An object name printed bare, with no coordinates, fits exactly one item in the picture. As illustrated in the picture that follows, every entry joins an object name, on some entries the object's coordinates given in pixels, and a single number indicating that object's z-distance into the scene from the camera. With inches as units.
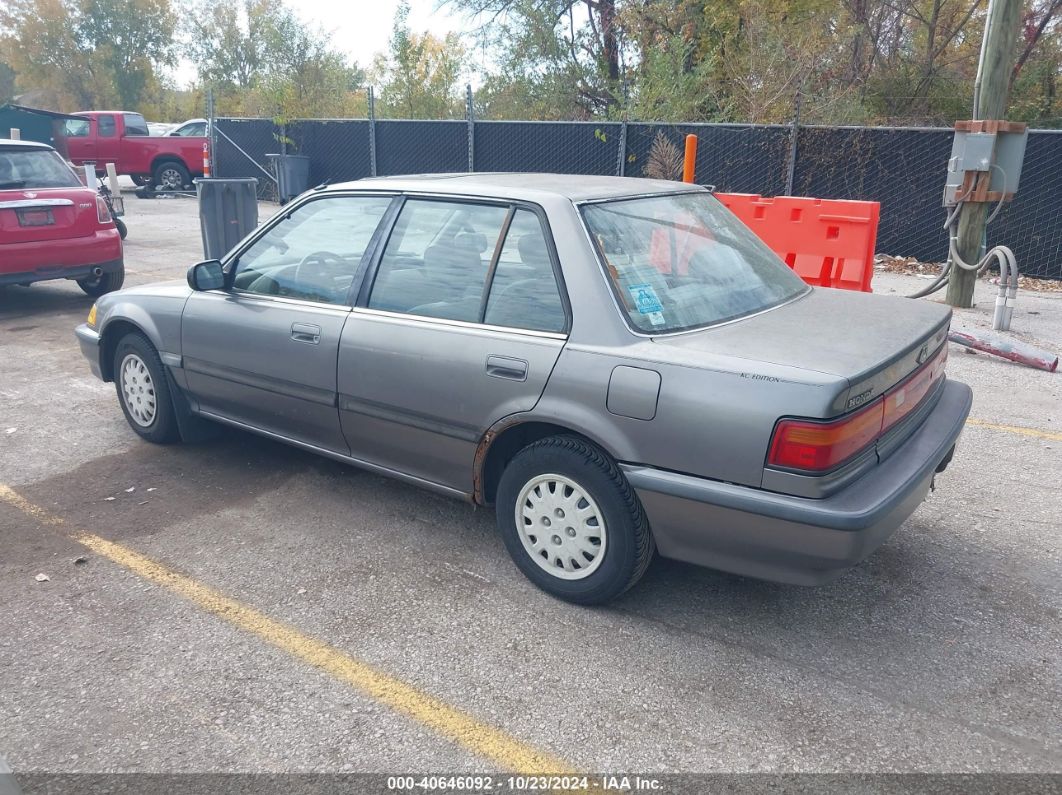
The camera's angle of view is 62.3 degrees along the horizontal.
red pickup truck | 824.9
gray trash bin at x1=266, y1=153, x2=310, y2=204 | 714.8
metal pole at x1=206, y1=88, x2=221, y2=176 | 732.7
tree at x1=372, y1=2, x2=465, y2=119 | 813.2
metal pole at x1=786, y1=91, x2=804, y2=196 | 491.3
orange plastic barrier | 332.5
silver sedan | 115.0
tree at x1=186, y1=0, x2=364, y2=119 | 838.5
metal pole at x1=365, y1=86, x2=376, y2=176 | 662.5
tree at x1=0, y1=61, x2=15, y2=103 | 2111.2
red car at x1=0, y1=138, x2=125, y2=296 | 317.4
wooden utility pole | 325.4
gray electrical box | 329.4
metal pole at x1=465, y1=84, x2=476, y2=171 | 599.1
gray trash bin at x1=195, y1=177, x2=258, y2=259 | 373.4
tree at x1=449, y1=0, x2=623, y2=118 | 780.0
